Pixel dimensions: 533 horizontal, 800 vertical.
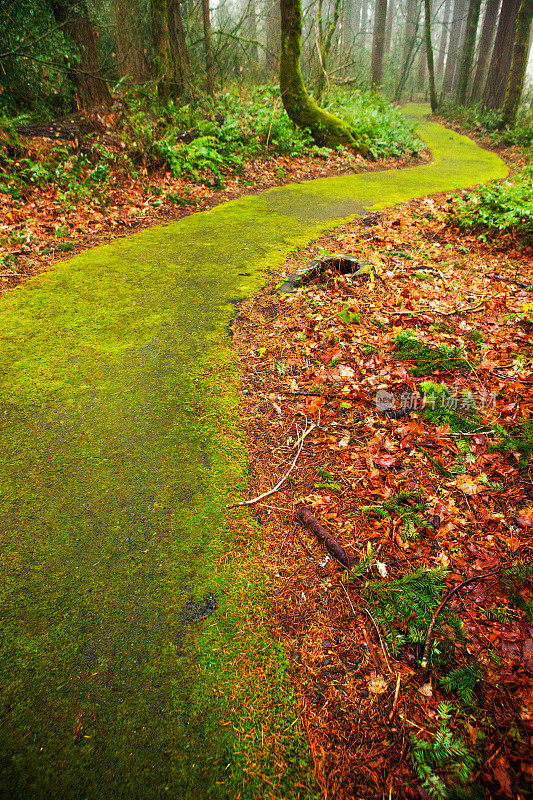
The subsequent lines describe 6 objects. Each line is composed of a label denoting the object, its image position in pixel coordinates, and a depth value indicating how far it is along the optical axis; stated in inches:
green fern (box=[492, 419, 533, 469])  94.0
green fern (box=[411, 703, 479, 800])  51.1
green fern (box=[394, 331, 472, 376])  122.3
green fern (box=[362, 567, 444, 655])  67.1
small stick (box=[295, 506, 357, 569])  78.5
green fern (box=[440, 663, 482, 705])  58.9
